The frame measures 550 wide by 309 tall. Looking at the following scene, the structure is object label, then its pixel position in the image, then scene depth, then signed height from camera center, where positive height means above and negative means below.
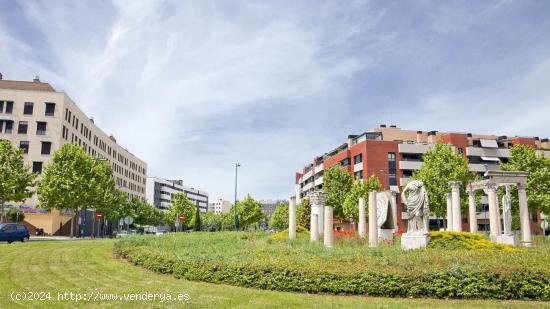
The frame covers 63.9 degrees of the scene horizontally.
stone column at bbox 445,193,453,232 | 38.66 +0.97
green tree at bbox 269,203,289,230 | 117.85 +0.78
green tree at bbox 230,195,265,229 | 102.12 +1.99
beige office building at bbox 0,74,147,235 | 62.28 +13.91
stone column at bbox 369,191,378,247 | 23.22 -0.21
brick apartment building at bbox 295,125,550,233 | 78.94 +12.86
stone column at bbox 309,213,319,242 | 28.14 -0.43
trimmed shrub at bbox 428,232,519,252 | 19.72 -0.85
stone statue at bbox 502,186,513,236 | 32.16 +0.57
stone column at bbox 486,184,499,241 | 30.97 +1.09
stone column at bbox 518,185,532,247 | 29.91 +0.35
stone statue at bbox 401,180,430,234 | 21.08 +0.74
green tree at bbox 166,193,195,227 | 107.46 +2.77
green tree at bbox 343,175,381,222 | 58.31 +3.61
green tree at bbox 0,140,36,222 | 43.69 +4.21
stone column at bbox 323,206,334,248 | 23.63 -0.36
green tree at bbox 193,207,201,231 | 106.00 -0.33
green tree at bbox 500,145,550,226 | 47.97 +5.62
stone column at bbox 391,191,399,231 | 29.54 +1.15
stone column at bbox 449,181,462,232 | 34.31 +1.41
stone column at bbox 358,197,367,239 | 33.31 +0.29
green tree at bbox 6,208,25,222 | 55.56 +0.39
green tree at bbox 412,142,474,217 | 48.72 +5.29
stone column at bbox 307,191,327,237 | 31.19 +1.56
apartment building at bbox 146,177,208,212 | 163.88 +10.69
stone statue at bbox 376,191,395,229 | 29.30 +0.67
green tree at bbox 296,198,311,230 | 69.81 +1.16
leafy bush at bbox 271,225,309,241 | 31.06 -0.96
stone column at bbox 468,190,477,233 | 36.97 +1.28
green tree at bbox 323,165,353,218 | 63.97 +5.17
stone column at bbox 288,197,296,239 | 31.18 +0.21
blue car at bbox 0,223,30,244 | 31.98 -1.11
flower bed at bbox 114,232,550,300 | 12.03 -1.44
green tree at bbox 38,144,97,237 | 52.00 +4.34
